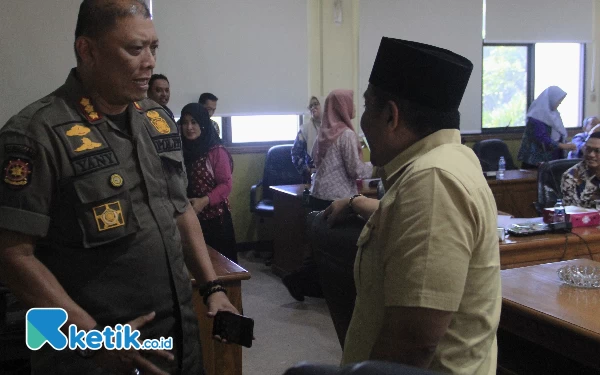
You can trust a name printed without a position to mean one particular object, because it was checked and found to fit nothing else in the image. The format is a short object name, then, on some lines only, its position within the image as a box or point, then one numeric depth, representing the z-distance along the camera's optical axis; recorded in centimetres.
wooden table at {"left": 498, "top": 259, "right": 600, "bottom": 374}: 175
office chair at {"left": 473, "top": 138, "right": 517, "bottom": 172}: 666
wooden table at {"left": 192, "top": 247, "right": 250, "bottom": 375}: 245
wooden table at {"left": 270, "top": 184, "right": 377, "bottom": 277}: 493
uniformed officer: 128
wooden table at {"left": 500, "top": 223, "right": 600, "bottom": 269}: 288
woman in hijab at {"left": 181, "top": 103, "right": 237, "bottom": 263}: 372
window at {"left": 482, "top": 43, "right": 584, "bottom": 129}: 736
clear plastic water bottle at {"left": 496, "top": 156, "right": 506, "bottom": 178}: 576
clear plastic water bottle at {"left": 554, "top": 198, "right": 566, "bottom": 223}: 312
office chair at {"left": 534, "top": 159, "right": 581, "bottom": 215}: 420
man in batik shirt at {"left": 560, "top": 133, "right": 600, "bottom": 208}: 375
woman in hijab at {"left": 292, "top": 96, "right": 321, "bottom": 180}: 559
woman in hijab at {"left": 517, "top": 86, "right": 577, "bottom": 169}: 666
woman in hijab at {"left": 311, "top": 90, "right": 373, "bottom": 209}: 442
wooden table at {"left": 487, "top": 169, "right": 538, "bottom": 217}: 553
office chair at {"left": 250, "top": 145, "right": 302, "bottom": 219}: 591
